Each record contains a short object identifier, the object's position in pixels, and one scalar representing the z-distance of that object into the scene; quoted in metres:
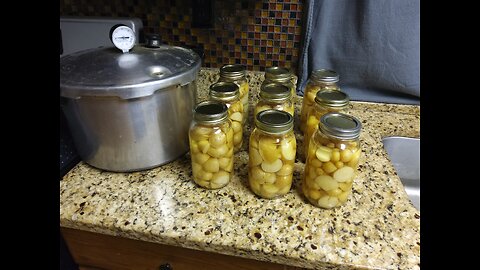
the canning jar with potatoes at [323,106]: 0.65
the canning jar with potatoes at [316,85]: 0.77
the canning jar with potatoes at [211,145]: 0.60
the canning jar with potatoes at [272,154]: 0.57
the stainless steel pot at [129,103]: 0.56
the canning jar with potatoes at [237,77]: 0.80
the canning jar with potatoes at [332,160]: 0.55
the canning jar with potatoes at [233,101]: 0.70
